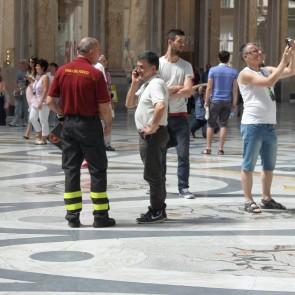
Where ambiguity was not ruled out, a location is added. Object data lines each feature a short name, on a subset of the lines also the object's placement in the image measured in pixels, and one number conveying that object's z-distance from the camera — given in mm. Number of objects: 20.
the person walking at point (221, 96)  14297
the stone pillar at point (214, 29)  37625
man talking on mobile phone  7918
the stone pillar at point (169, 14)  34688
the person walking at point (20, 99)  22067
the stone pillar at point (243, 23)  37938
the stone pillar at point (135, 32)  29891
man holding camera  8539
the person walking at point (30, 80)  17125
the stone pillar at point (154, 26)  31391
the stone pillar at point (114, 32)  29297
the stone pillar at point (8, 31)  25969
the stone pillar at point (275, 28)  41000
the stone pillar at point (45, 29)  26562
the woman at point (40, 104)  16219
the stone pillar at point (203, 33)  36750
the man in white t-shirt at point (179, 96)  9188
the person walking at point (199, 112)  17547
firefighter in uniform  7582
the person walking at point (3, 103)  21891
